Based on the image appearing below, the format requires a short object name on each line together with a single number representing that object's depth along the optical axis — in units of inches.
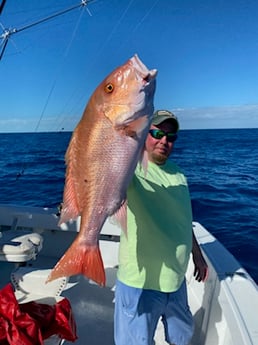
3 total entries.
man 75.8
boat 94.0
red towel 73.7
